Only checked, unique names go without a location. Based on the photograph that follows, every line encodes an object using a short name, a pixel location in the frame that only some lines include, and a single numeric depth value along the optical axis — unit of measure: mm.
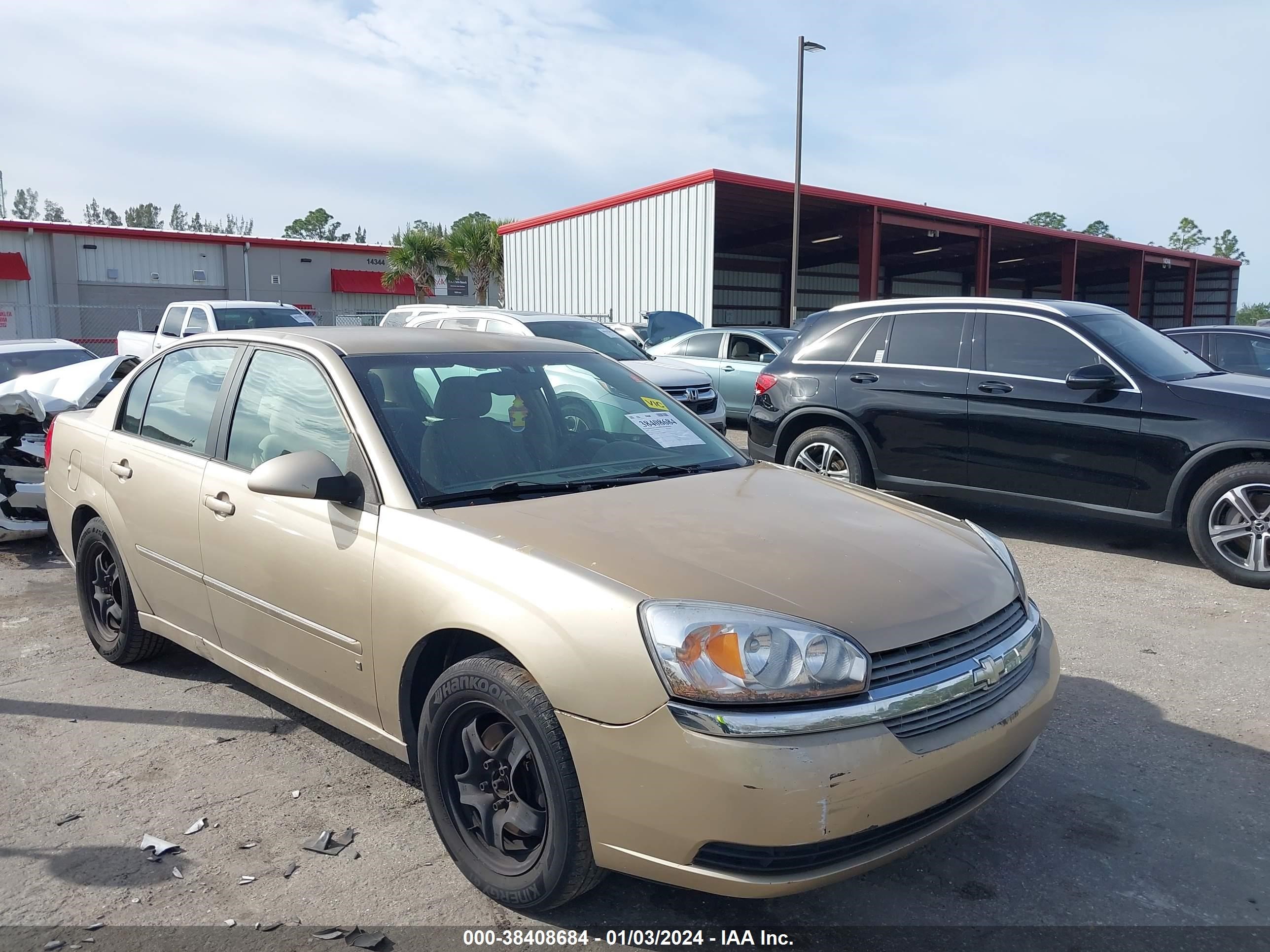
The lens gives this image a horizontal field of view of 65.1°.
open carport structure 22969
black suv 6230
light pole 20922
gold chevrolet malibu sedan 2379
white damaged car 6984
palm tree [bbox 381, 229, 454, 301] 39281
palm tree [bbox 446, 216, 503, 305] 39469
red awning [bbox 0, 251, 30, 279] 30859
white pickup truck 16328
